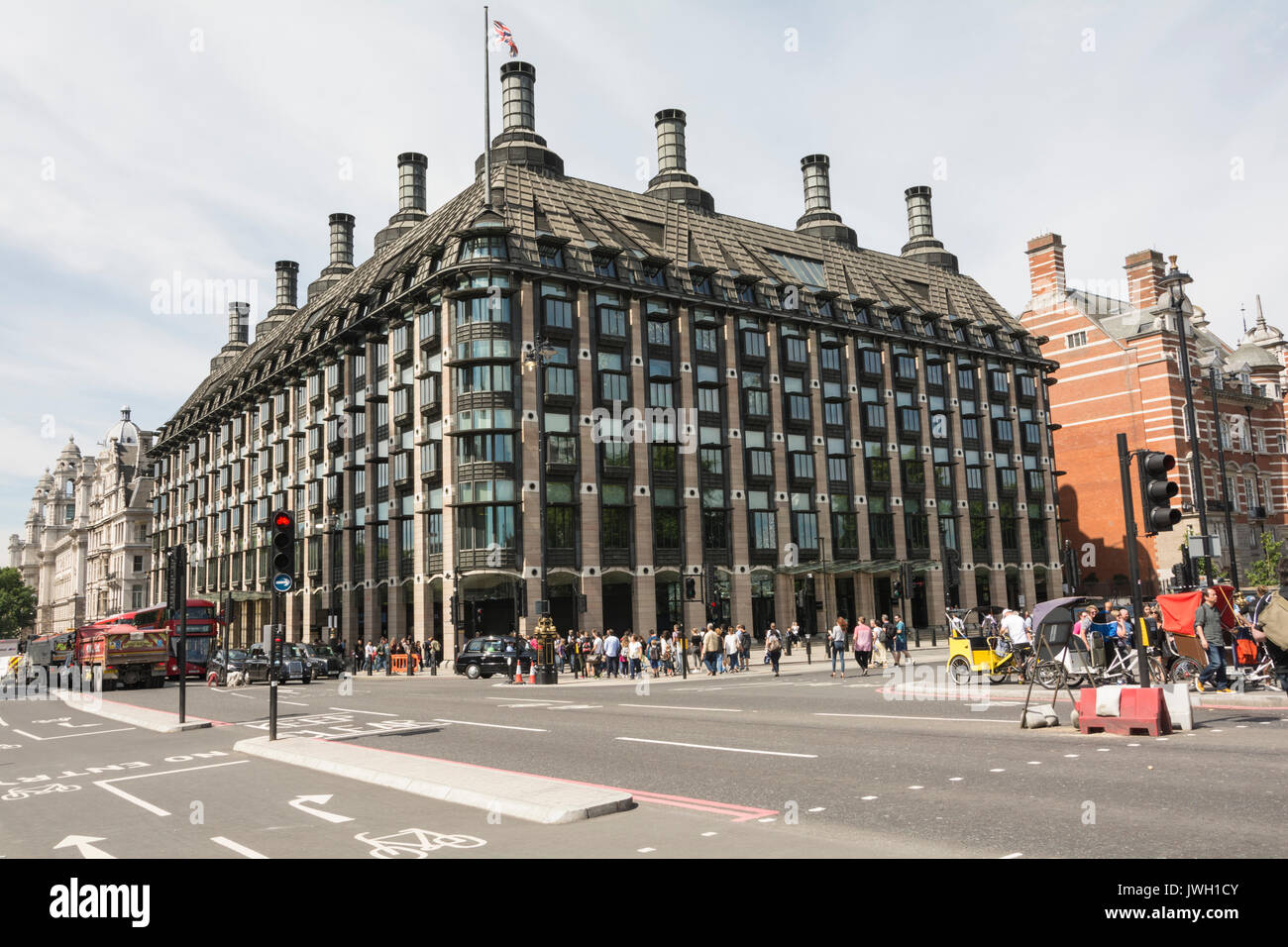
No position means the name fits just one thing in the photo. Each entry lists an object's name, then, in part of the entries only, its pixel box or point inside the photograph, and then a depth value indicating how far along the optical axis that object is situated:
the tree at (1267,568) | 55.09
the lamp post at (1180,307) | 27.77
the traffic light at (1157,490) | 11.68
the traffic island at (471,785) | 8.20
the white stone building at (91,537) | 112.69
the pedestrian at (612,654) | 37.06
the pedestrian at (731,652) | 36.81
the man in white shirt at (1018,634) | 22.05
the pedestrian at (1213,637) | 16.19
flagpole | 45.78
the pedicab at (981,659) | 22.58
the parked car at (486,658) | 36.84
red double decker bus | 39.69
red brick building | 64.69
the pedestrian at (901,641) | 36.28
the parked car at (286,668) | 38.38
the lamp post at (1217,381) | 35.84
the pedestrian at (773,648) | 32.25
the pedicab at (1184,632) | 17.53
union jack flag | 44.50
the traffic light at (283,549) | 14.76
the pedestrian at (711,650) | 35.28
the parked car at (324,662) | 41.50
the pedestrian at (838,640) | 30.59
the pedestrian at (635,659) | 35.94
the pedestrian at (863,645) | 29.28
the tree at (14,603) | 147.00
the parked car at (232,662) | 39.34
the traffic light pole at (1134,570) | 12.03
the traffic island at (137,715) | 18.23
